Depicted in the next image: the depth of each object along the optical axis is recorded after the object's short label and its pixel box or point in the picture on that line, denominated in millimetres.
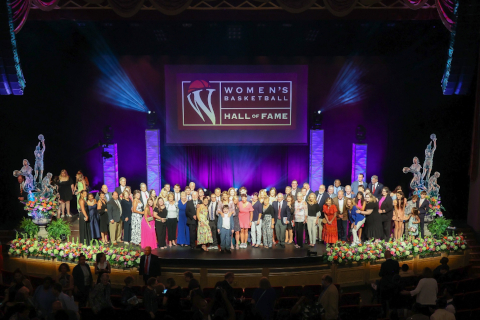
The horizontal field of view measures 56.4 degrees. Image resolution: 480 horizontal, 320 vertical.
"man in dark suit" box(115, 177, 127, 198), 10412
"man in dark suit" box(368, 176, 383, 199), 10602
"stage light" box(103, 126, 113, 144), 11711
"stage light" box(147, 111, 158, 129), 11888
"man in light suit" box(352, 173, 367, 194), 10672
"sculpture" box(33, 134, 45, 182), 10730
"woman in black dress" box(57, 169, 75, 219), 11359
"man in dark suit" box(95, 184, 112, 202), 10031
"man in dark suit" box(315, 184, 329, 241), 10023
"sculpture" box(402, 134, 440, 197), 10500
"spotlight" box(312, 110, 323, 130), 12048
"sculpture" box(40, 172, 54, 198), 10240
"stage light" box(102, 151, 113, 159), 11662
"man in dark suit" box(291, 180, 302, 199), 10523
